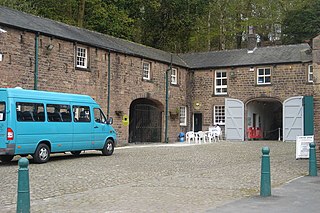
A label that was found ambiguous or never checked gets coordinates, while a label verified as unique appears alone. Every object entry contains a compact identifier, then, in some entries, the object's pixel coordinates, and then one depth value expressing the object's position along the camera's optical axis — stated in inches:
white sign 647.8
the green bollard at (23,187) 255.9
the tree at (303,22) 1723.7
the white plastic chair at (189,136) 1144.8
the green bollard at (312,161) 468.7
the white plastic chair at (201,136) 1132.5
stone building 826.2
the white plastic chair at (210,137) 1175.5
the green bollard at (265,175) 352.8
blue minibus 563.2
